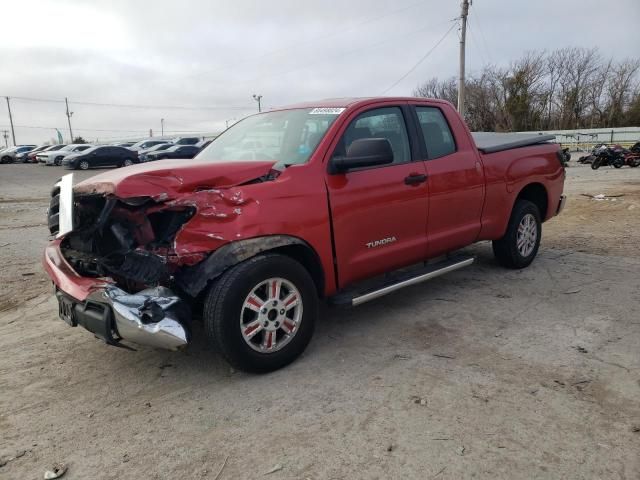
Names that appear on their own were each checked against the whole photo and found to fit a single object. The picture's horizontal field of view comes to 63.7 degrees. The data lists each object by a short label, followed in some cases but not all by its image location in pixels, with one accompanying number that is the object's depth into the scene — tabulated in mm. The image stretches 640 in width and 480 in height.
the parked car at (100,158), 30578
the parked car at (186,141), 37031
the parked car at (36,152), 42209
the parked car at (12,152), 43719
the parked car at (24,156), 43709
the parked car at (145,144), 38844
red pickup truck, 3262
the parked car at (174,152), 29366
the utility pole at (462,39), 27378
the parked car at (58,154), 36625
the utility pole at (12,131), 88625
